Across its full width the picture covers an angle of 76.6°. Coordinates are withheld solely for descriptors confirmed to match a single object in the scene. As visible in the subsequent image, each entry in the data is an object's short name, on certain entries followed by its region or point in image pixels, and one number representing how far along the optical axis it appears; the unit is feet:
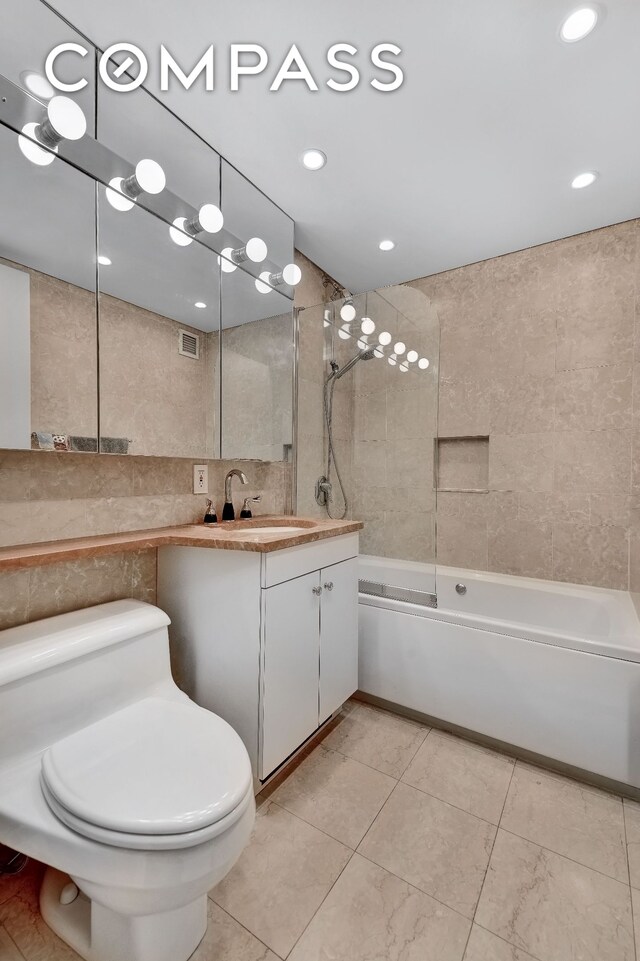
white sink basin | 5.64
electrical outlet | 5.58
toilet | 2.54
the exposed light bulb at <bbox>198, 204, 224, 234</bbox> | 5.04
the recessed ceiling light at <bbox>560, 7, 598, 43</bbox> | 3.63
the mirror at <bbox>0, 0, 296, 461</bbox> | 3.62
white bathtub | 4.78
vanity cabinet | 4.38
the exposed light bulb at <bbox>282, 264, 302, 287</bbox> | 6.64
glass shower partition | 7.29
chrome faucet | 5.89
